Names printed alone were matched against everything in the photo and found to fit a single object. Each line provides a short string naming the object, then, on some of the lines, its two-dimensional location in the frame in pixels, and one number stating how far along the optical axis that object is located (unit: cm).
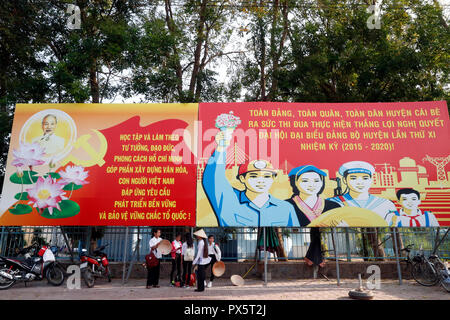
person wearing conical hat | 732
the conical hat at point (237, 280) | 816
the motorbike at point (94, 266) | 794
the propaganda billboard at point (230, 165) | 791
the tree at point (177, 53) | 1140
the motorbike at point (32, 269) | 761
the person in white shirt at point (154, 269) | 779
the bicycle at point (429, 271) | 749
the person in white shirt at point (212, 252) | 808
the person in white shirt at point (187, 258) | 798
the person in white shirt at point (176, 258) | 810
